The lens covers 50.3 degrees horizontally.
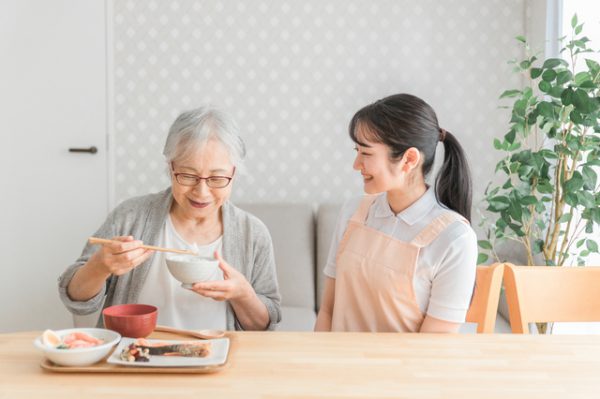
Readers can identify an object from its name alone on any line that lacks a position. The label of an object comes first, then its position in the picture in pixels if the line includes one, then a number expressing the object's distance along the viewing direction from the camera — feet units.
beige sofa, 9.96
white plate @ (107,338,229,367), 3.85
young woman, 5.02
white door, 11.45
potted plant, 7.93
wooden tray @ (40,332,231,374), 3.80
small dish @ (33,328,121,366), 3.79
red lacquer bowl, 4.29
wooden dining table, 3.60
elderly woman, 5.40
